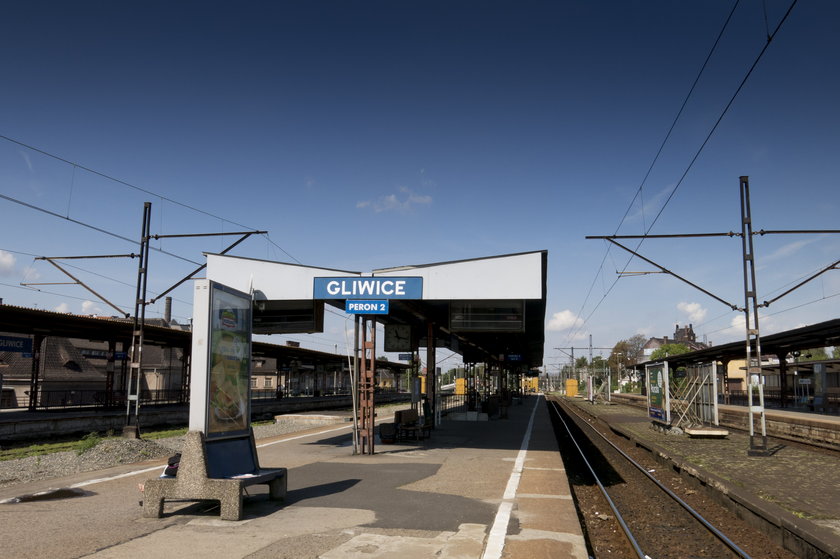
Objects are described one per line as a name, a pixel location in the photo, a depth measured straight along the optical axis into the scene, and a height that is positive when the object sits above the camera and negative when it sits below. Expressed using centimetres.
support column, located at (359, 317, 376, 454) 1475 -106
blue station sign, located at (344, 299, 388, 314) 1467 +110
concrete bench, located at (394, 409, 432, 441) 1789 -215
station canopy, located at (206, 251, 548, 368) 1449 +159
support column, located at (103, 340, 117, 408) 3341 -138
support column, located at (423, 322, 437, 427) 2188 -60
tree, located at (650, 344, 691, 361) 9606 +84
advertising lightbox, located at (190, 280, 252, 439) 817 -15
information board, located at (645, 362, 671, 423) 2383 -153
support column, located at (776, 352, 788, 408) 3466 -152
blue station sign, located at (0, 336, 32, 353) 2881 +26
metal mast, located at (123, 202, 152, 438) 1752 +14
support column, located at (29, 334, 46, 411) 3009 -99
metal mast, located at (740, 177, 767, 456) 1531 +82
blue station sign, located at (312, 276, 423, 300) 1463 +157
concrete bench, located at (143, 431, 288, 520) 759 -166
